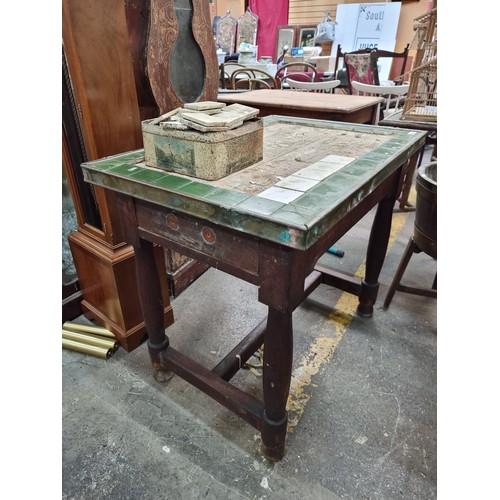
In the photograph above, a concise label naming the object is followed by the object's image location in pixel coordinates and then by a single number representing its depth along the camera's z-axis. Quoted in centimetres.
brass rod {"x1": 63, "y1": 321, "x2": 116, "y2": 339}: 146
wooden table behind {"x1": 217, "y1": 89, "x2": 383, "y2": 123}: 185
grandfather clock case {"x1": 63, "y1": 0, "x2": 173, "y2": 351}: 103
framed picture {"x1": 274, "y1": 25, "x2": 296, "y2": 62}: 720
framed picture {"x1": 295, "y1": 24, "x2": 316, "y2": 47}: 721
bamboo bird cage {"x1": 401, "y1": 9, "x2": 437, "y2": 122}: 190
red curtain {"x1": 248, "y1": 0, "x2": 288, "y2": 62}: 740
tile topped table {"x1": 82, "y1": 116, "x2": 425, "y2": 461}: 67
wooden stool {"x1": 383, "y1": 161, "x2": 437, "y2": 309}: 127
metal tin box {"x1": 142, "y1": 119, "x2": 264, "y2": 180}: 76
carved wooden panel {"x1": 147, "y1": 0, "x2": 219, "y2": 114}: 118
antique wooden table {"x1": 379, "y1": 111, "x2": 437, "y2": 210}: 199
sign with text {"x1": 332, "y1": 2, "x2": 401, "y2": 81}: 649
